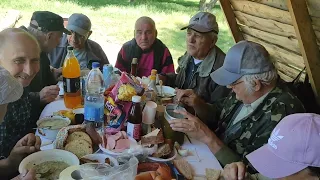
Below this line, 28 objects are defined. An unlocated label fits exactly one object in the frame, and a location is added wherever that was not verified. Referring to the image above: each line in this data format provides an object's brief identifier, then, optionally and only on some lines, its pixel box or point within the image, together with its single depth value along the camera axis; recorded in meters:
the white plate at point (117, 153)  1.69
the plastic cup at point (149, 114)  1.87
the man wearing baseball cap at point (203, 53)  2.81
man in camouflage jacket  1.87
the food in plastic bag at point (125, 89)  1.92
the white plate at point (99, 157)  1.63
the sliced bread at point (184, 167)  1.61
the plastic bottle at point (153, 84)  2.42
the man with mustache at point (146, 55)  3.54
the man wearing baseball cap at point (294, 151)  1.16
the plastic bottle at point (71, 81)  2.25
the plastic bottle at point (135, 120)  1.80
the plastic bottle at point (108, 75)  2.54
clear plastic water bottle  1.92
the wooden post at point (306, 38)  2.54
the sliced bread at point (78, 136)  1.74
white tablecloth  1.71
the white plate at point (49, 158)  1.54
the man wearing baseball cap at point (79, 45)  3.32
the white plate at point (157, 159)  1.70
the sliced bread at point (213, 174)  1.61
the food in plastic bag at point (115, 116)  1.91
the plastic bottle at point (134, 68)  2.92
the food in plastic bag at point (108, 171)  1.40
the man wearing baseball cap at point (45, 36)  2.83
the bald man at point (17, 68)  1.98
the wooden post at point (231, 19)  4.17
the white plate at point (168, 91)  2.59
